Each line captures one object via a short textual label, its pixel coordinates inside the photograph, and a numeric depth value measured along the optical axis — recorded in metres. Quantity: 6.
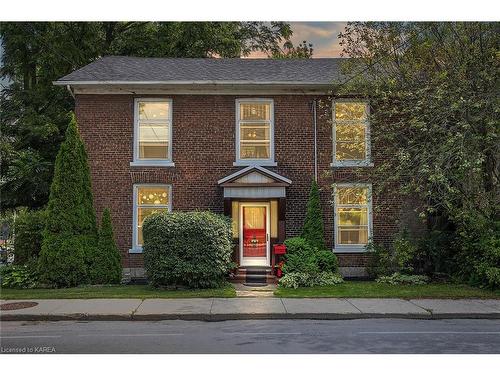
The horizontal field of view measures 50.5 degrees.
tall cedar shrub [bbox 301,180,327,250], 17.86
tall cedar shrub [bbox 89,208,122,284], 16.50
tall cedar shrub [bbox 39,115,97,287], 15.95
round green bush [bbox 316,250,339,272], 17.36
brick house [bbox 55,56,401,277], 18.53
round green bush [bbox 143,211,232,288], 15.19
